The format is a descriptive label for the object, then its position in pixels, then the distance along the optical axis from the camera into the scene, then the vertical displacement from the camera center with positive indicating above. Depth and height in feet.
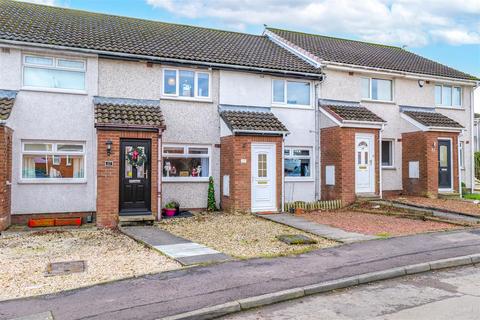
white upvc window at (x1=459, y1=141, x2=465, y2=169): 64.08 +2.64
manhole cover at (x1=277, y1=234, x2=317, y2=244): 30.70 -5.04
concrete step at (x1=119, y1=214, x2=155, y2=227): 38.70 -4.50
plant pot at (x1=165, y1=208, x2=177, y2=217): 43.83 -4.25
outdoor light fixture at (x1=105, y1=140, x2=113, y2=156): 39.14 +2.24
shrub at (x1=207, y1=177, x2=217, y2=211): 47.01 -2.92
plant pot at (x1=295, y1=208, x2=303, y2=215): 46.85 -4.45
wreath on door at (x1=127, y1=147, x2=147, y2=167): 40.98 +1.33
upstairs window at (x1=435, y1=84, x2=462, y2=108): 63.21 +11.26
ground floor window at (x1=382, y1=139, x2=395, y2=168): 58.49 +2.42
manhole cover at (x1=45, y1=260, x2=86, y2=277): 23.65 -5.60
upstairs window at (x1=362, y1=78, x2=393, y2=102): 57.62 +11.19
